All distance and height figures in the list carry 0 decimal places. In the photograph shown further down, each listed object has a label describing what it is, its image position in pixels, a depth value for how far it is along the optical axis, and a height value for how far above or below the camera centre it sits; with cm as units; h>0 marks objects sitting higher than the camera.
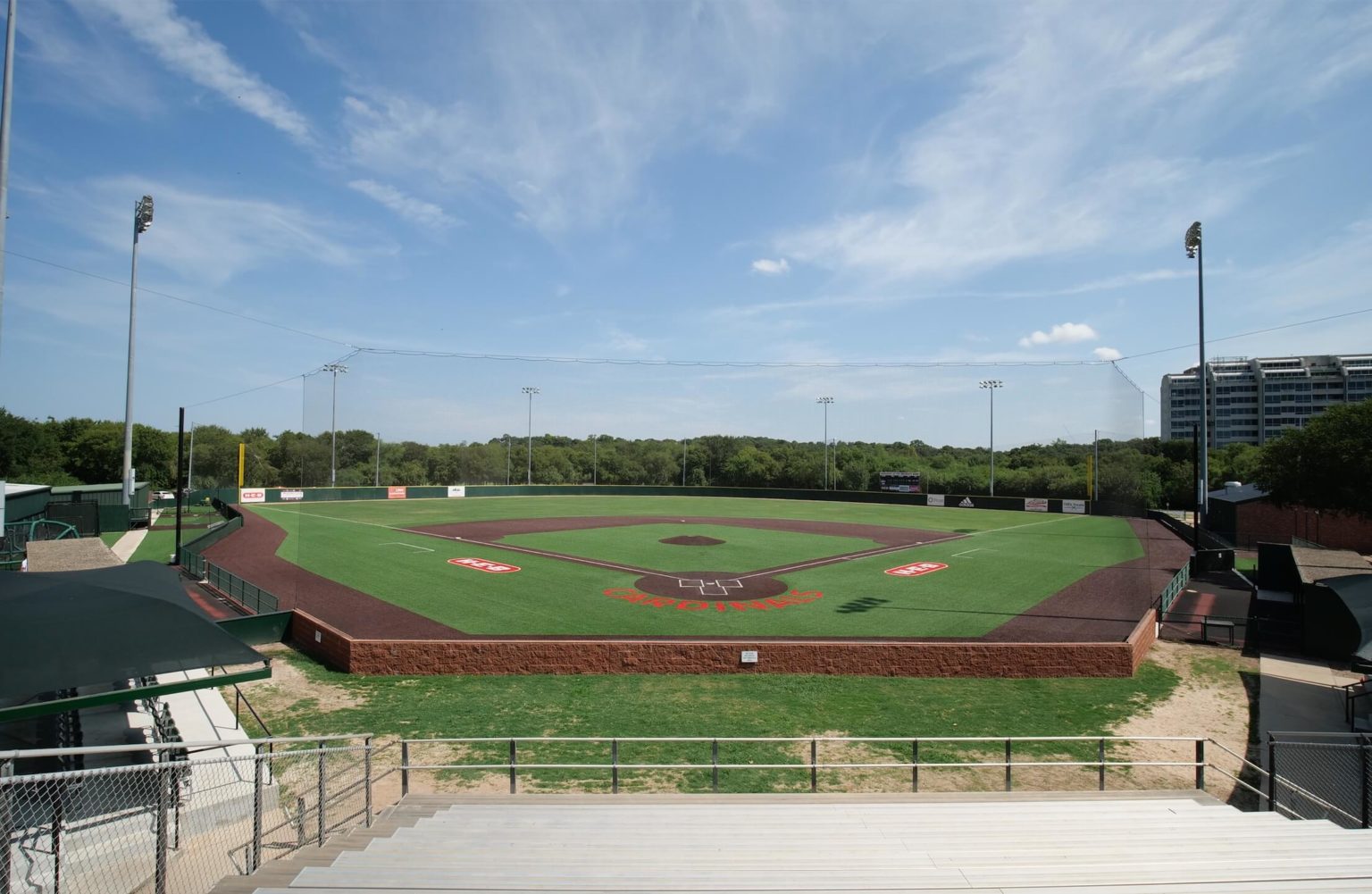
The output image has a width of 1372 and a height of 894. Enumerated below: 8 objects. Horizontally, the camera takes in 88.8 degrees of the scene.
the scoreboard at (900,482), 8194 -135
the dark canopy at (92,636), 902 -257
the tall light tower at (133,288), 2803 +668
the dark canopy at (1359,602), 1292 -261
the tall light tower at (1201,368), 3534 +579
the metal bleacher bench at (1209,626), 2188 -467
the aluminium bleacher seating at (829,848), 560 -377
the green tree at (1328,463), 3359 +85
